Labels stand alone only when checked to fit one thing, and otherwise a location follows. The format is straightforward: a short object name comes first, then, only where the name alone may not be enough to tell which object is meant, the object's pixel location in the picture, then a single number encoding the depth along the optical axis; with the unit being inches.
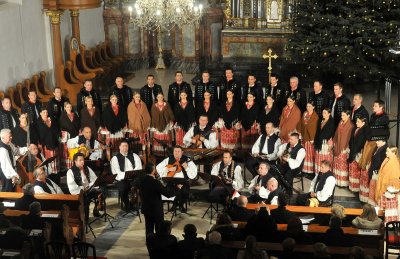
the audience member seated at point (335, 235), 367.9
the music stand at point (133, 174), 475.3
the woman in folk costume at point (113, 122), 569.6
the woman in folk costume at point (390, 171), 453.1
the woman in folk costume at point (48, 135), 548.4
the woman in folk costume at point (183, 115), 571.8
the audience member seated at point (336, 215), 385.1
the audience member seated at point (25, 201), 430.9
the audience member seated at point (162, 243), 360.8
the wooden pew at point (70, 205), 449.4
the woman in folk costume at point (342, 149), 503.2
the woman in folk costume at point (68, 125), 561.3
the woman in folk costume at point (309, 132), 527.8
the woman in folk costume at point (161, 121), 572.4
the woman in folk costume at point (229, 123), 569.3
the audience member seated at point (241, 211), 407.2
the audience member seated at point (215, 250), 343.6
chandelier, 649.0
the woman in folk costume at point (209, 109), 568.1
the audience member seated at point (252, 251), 330.3
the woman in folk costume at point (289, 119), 540.7
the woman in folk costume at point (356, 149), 490.9
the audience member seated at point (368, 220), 389.1
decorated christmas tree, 697.0
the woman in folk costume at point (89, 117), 566.6
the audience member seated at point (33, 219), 399.9
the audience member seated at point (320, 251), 328.2
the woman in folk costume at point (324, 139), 513.7
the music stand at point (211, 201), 452.4
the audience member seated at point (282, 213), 402.6
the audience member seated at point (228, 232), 375.9
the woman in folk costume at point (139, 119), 571.2
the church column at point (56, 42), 730.8
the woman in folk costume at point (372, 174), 468.4
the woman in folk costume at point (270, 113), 550.9
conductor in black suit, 427.2
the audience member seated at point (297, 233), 363.6
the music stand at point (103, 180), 449.1
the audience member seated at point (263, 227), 378.9
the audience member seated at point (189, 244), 360.5
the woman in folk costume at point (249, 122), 563.8
